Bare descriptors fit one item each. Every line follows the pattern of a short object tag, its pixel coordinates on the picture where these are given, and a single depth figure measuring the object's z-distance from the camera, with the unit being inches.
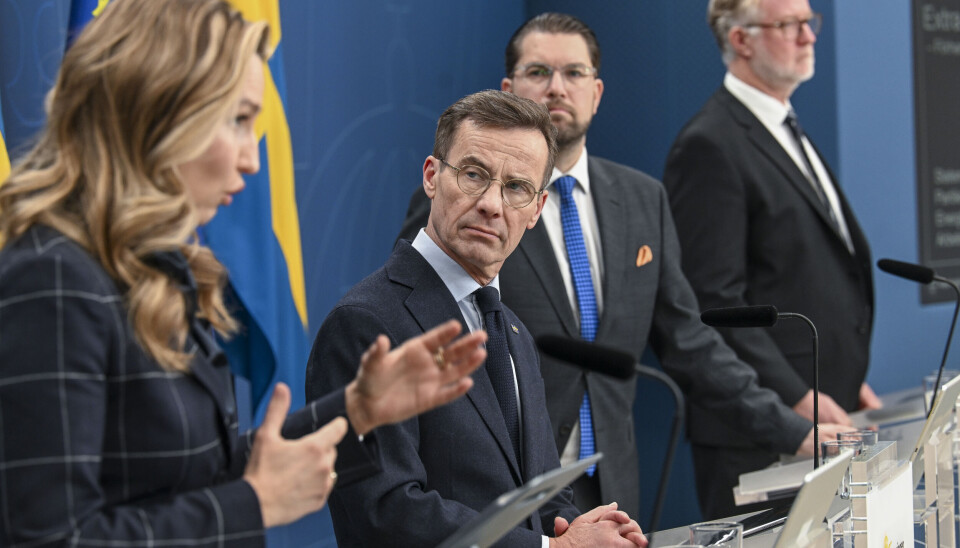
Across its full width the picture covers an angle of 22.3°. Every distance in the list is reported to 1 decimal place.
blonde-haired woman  87.1
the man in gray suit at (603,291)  125.9
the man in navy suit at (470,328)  102.0
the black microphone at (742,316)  106.1
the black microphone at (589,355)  90.9
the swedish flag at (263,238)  132.4
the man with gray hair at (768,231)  140.3
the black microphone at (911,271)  119.0
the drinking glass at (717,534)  97.4
